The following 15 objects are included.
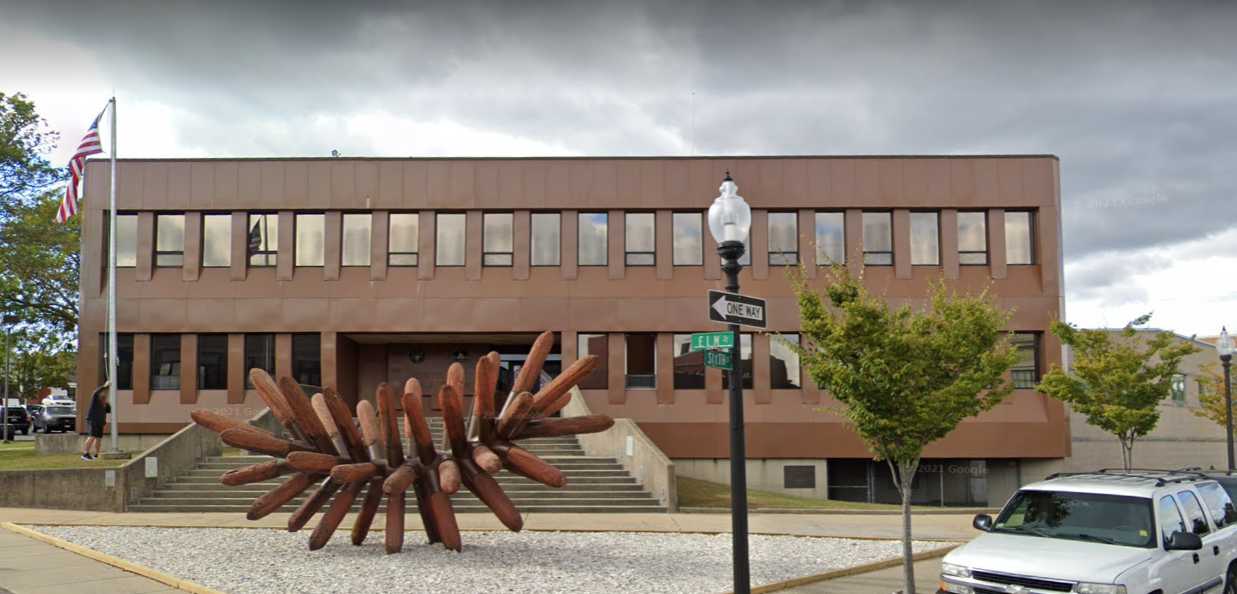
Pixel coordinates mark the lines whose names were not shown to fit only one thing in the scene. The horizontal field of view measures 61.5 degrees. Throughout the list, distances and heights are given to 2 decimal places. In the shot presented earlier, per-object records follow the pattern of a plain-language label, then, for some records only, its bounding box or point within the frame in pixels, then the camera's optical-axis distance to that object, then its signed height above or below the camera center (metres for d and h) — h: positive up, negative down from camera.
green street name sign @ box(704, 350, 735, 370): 9.96 +0.03
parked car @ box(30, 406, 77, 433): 39.66 -2.05
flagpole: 23.72 +1.55
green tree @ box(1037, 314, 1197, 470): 23.03 -0.43
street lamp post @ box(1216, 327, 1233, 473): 23.52 +0.15
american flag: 24.66 +4.95
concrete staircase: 19.45 -2.49
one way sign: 9.98 +0.53
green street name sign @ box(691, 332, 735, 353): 10.02 +0.22
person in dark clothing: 22.41 -1.13
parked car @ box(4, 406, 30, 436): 45.69 -2.34
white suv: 8.90 -1.66
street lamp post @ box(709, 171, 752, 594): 9.87 -0.01
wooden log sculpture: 12.95 -1.05
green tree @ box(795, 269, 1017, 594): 11.91 -0.04
